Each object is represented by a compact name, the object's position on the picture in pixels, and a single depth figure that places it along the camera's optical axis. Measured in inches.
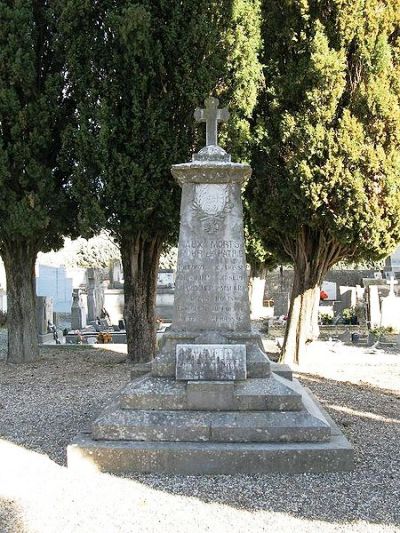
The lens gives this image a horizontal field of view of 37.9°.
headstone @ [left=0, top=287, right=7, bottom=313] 853.2
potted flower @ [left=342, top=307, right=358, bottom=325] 776.4
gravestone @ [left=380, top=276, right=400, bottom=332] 696.4
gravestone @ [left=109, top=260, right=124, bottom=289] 1241.3
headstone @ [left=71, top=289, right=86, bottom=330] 764.0
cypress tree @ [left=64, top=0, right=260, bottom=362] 394.6
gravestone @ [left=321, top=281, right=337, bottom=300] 1169.1
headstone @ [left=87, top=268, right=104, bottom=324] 838.5
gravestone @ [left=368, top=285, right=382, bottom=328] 704.4
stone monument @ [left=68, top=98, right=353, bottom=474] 196.7
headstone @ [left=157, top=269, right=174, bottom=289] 1154.0
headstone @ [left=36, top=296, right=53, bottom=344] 644.1
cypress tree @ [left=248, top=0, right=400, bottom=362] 389.7
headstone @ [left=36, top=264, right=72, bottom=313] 1085.8
